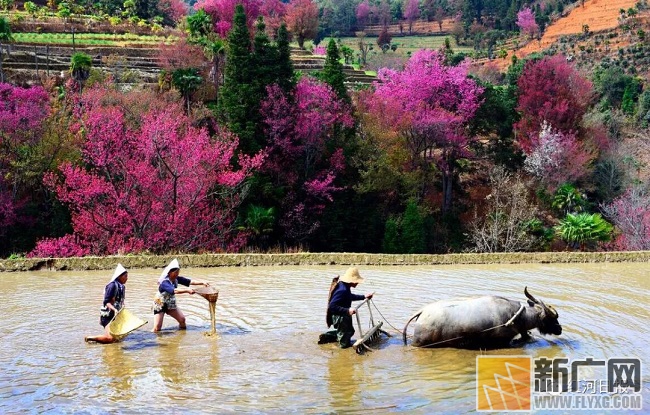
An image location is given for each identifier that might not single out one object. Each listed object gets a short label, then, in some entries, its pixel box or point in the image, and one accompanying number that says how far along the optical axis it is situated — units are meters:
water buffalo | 10.70
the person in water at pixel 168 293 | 11.64
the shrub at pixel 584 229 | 28.66
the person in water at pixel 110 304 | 11.14
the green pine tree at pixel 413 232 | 30.19
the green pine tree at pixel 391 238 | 30.41
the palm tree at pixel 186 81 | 35.53
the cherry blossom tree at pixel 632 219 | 29.67
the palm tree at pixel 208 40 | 36.97
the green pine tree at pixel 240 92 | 29.50
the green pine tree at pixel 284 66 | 31.20
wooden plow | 10.56
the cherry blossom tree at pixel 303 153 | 29.77
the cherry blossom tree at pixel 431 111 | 32.44
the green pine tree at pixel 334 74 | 33.31
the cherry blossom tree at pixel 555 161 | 35.38
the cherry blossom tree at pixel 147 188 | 25.56
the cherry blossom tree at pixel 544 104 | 37.94
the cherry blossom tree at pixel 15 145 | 26.91
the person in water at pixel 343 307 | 10.70
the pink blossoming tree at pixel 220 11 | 47.62
